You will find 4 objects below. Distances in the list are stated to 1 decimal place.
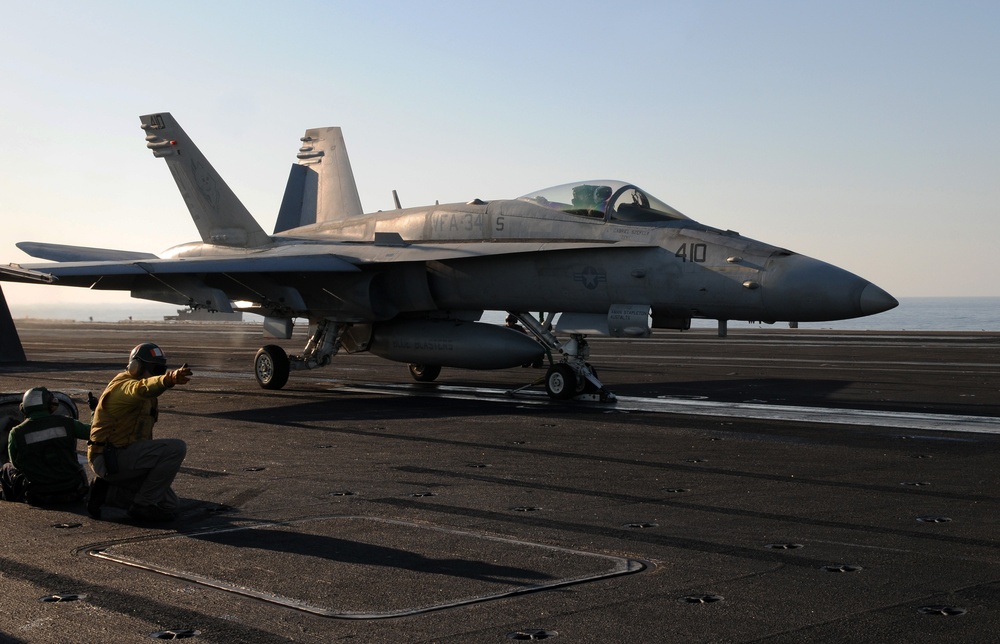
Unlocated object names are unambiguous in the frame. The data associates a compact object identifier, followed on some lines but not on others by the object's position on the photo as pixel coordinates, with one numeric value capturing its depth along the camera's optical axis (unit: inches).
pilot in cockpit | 658.2
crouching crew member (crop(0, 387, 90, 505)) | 323.3
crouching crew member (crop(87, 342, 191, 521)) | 307.7
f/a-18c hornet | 594.2
